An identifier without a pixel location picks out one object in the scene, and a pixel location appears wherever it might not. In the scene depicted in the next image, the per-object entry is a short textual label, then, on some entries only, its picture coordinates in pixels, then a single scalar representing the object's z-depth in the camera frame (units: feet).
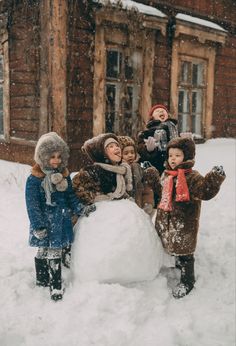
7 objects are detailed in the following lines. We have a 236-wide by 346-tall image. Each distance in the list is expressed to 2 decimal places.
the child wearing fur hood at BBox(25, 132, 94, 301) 10.11
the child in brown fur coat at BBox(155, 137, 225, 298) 10.84
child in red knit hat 13.28
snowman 10.05
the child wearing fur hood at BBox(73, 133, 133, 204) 10.79
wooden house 19.92
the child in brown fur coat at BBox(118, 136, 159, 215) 11.73
